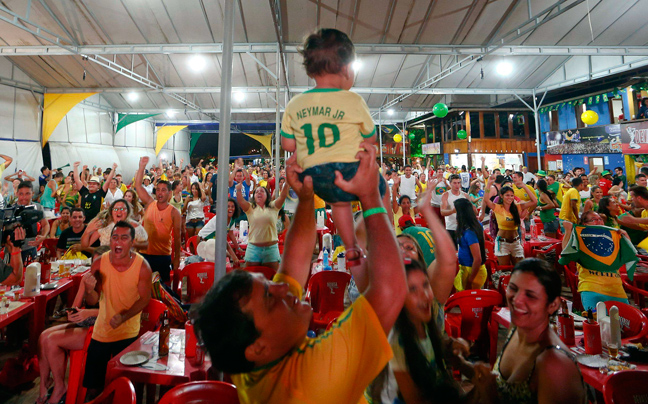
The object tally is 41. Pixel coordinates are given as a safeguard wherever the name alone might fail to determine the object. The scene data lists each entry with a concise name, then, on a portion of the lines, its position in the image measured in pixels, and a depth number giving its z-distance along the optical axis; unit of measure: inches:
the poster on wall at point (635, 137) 446.6
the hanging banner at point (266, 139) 870.8
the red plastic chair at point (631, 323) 91.1
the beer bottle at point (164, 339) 85.3
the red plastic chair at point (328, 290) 142.2
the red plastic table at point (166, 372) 76.9
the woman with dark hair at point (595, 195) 220.8
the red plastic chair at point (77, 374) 94.9
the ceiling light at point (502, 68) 388.6
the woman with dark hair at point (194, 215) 251.0
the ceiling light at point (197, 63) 365.4
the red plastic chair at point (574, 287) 158.9
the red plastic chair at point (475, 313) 118.1
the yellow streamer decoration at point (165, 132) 714.6
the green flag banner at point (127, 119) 616.7
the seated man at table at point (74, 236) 171.3
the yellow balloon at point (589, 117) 380.2
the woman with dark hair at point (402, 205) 201.1
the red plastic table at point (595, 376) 72.6
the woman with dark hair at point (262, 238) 159.5
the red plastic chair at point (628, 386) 66.2
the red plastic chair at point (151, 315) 111.9
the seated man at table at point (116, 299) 96.0
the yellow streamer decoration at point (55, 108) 482.9
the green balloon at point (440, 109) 379.9
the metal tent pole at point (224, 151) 85.2
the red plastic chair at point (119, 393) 63.7
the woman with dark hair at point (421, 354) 45.9
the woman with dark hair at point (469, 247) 138.0
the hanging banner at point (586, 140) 535.8
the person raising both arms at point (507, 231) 179.5
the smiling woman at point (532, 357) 45.8
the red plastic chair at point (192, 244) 204.1
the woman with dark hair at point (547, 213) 230.1
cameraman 125.7
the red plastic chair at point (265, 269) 144.1
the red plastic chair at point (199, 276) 149.9
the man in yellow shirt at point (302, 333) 30.1
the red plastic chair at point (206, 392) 66.7
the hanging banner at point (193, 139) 979.3
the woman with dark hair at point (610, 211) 157.5
